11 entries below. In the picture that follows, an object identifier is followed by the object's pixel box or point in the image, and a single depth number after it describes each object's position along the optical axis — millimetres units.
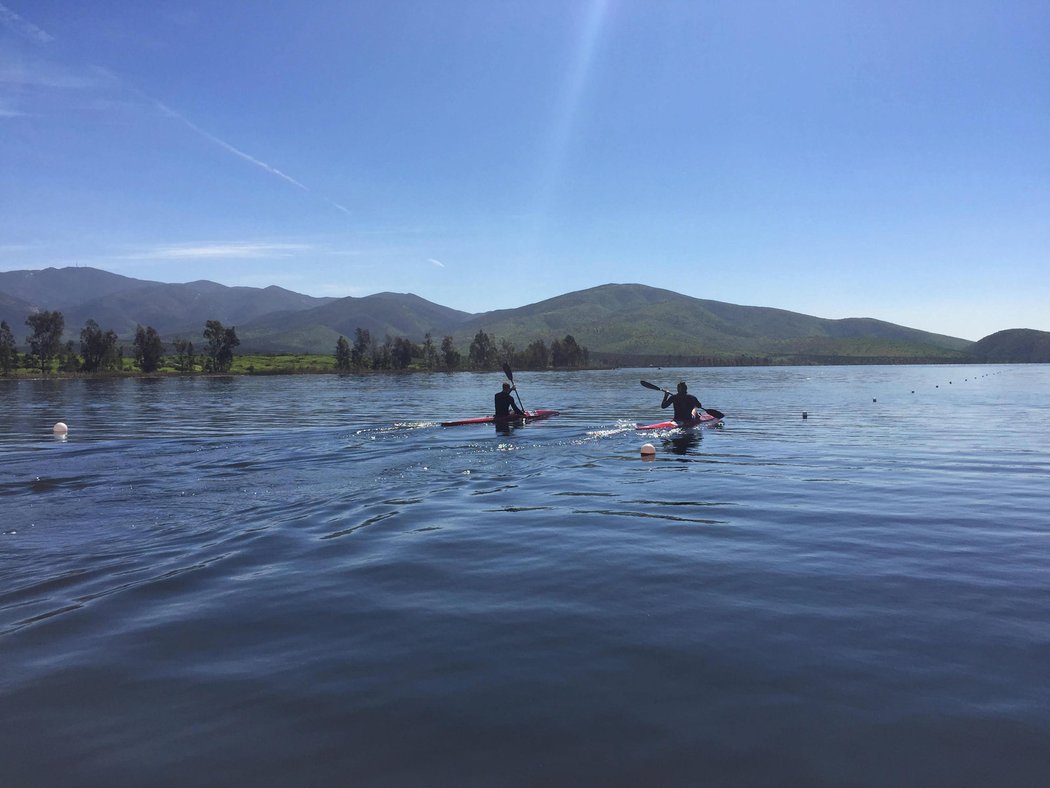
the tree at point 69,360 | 149750
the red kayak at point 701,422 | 33656
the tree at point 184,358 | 173500
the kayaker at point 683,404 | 33250
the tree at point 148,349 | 162625
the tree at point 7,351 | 132750
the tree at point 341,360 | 196550
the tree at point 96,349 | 150625
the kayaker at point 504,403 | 34062
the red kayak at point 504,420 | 34281
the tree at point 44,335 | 147375
